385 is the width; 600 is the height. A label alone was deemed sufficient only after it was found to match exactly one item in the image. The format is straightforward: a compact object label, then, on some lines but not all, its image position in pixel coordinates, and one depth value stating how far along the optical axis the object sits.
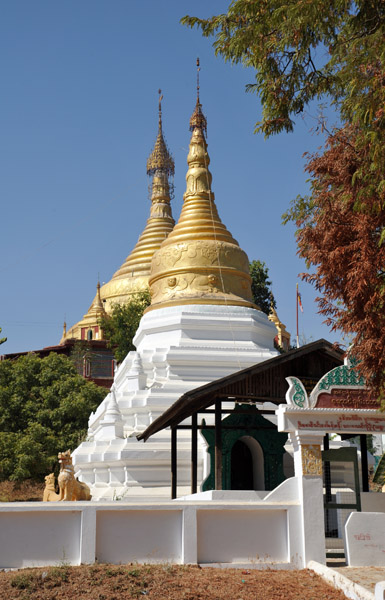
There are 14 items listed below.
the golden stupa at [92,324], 52.12
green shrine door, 15.12
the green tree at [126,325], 38.78
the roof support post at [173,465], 14.41
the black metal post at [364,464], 12.55
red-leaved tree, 9.02
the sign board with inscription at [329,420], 10.41
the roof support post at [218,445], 11.45
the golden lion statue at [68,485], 13.38
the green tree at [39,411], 25.83
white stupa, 17.88
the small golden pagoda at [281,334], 46.27
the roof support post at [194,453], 13.00
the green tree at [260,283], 43.41
